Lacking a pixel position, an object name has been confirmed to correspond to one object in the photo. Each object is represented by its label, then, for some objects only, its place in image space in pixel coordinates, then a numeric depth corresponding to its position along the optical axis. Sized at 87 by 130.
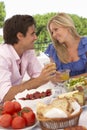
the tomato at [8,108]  1.39
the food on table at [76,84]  1.66
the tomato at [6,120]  1.35
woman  2.55
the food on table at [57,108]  1.28
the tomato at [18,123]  1.34
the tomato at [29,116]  1.36
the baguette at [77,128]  1.25
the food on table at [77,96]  1.54
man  2.05
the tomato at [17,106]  1.41
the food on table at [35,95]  1.60
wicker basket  1.28
